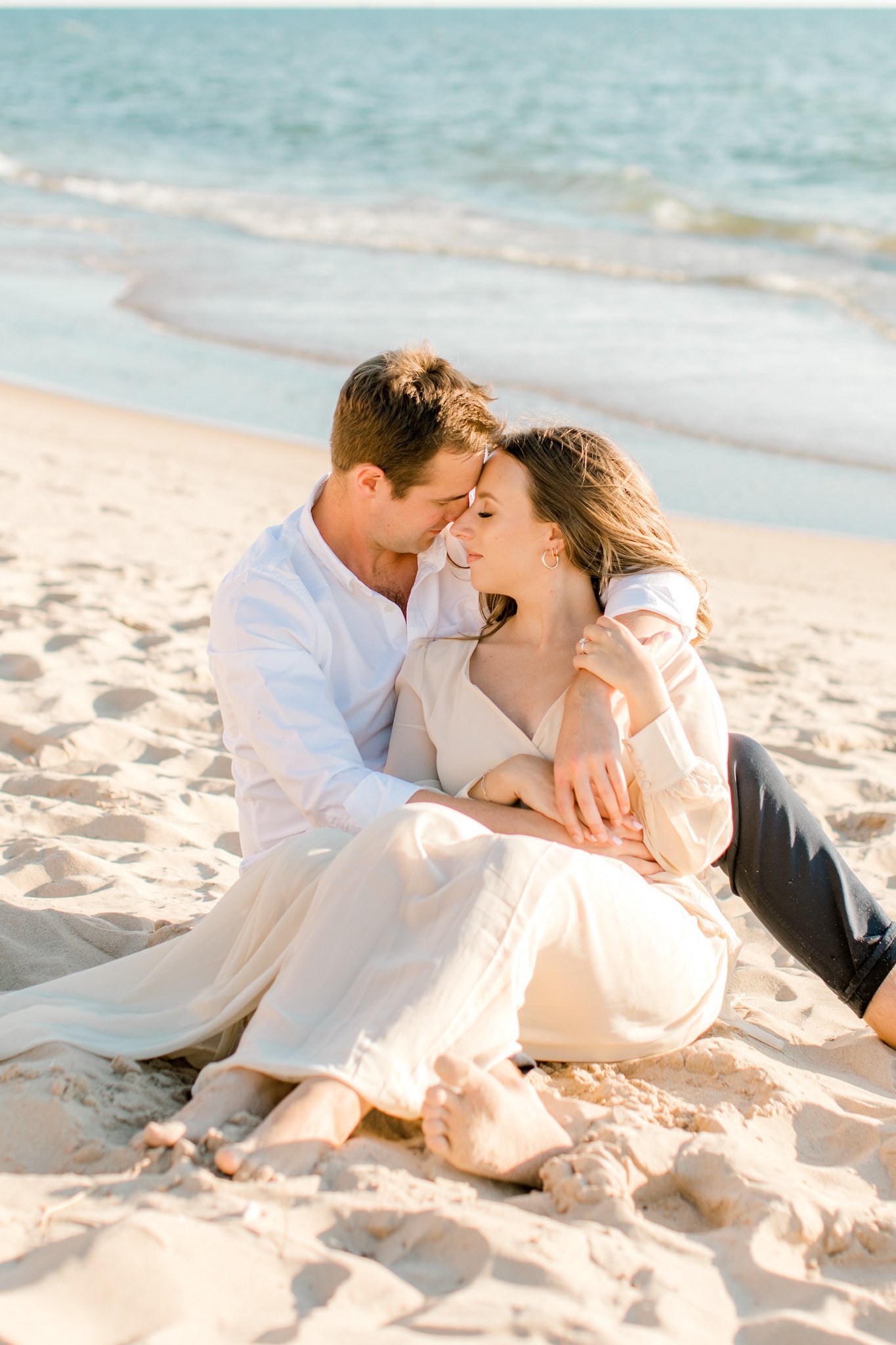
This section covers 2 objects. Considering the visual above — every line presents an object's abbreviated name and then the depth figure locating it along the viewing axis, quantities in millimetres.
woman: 2295
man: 2928
